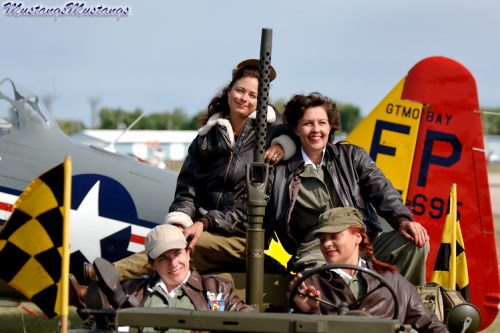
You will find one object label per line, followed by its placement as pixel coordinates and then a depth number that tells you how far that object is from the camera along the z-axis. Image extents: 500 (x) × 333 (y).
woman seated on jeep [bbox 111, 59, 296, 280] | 9.00
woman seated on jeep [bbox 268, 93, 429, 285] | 8.52
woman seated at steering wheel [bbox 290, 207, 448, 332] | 7.16
